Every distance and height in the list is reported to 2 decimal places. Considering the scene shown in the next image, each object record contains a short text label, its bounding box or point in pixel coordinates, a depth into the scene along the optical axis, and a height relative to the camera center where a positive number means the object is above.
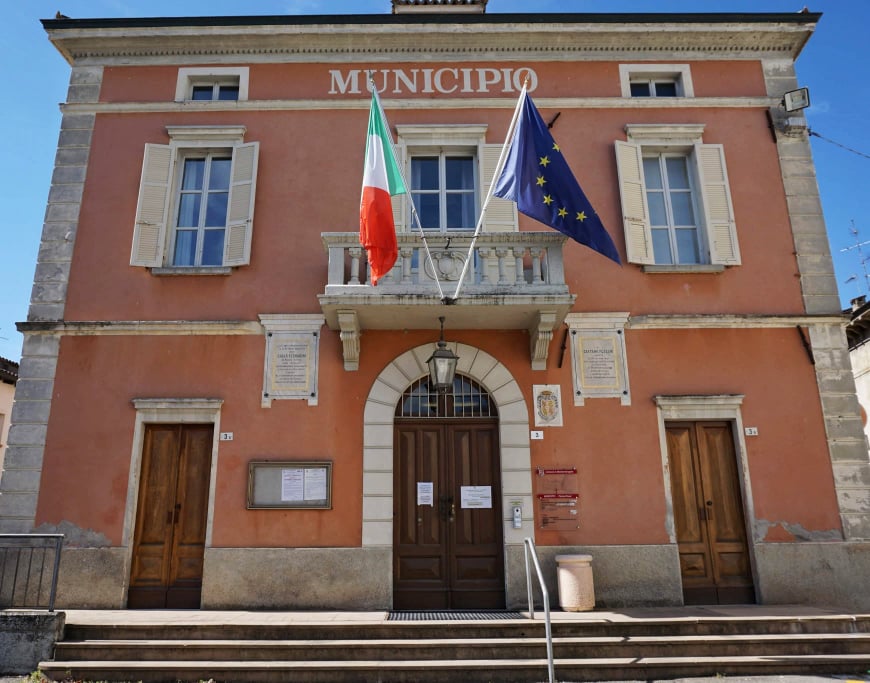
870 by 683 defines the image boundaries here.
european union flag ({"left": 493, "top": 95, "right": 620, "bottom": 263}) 8.16 +4.11
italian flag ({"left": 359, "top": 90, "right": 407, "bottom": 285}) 8.18 +3.92
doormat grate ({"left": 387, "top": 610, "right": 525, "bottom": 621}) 7.48 -1.11
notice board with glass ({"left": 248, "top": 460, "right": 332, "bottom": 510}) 8.68 +0.50
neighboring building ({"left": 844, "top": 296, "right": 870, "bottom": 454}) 15.34 +3.90
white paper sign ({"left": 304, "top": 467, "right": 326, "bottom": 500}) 8.70 +0.50
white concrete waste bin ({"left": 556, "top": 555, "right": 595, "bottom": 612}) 7.96 -0.79
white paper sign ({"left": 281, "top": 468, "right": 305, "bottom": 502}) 8.71 +0.48
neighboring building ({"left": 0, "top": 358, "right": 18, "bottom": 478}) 16.84 +3.58
